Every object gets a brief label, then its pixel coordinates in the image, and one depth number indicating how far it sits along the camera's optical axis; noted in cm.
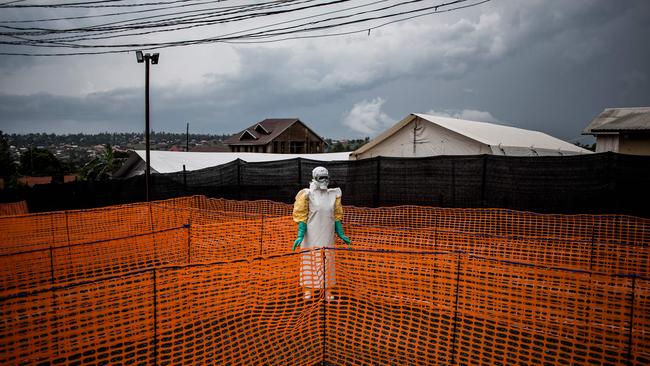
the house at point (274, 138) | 5516
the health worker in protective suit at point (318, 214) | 579
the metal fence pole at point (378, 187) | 1038
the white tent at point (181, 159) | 2283
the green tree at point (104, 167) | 4197
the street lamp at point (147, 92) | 1577
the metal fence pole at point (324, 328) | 404
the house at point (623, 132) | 1711
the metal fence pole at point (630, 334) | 324
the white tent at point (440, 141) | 1352
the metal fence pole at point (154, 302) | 354
